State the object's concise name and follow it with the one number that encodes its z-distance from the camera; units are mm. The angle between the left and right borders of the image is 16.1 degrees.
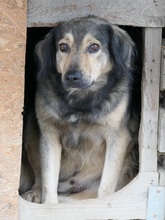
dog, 4027
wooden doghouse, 3846
